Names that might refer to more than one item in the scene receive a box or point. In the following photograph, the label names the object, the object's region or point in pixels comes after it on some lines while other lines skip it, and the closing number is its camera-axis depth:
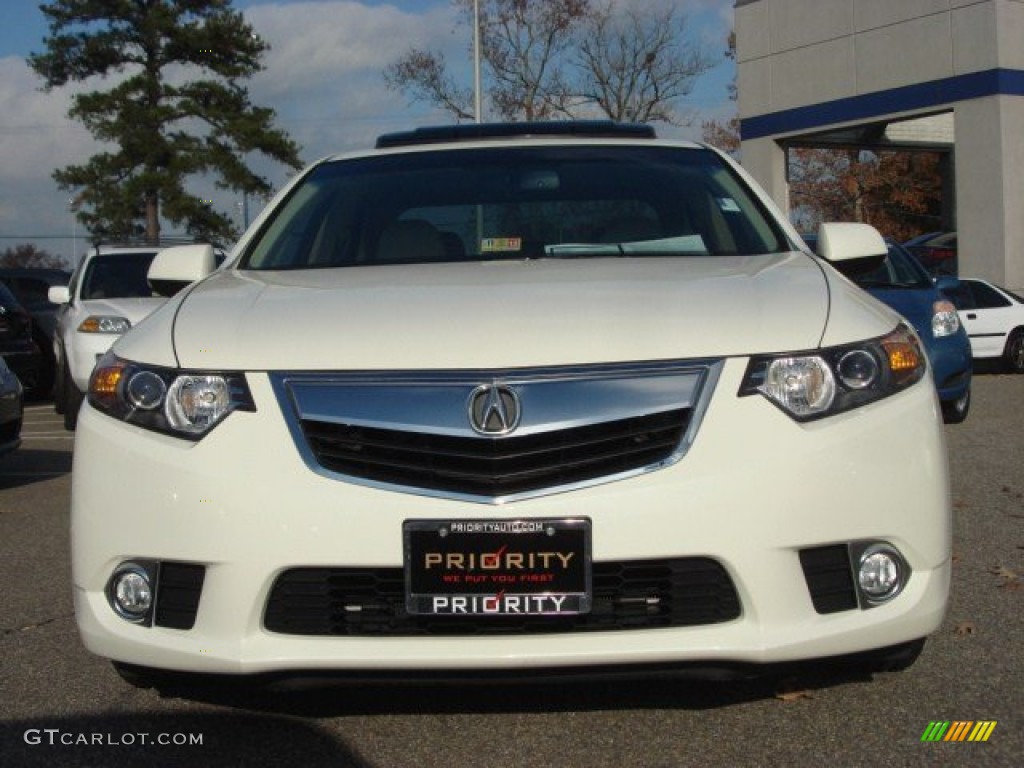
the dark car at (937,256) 25.46
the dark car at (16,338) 14.87
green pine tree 37.16
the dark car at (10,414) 8.80
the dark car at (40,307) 17.23
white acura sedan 2.98
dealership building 21.78
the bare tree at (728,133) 48.84
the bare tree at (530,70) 40.16
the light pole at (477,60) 31.73
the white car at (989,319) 17.34
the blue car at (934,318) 10.59
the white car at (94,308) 11.53
